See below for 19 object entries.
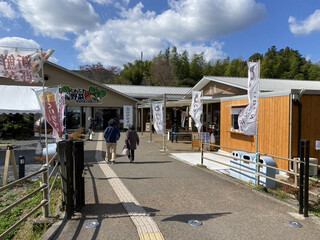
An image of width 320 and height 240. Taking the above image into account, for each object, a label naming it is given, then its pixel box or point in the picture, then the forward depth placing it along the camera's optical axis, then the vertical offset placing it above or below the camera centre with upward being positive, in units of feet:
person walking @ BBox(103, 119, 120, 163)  28.37 -2.12
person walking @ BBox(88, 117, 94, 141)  52.49 -2.96
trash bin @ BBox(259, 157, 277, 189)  20.59 -4.72
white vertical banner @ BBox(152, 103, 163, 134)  38.51 -0.02
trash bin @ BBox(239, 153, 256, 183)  21.64 -4.63
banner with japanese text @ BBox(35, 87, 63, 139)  15.19 +0.63
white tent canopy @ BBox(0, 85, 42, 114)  32.83 +1.24
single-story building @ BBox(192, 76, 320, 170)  24.70 -0.60
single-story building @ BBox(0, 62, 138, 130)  71.05 +5.33
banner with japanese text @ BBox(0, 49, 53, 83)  12.69 +2.65
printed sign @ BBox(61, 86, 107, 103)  72.54 +6.43
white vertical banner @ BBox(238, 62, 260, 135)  20.87 +1.51
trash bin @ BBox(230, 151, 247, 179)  23.54 -4.69
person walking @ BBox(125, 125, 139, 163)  28.48 -2.57
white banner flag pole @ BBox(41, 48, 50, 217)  13.11 -4.83
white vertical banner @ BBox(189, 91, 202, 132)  31.37 +1.19
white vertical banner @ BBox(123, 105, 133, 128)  46.88 +0.26
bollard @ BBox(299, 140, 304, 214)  13.85 -3.38
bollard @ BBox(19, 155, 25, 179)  22.33 -4.46
